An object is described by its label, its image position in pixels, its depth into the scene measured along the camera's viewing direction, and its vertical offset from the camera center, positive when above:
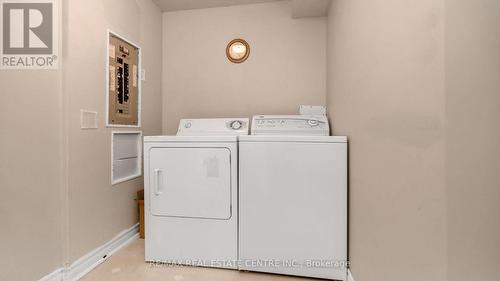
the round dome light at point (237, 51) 2.59 +0.94
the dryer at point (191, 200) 1.75 -0.48
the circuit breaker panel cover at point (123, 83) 1.96 +0.47
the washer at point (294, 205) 1.63 -0.48
